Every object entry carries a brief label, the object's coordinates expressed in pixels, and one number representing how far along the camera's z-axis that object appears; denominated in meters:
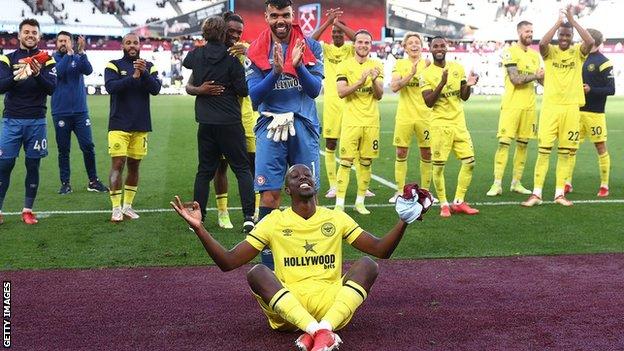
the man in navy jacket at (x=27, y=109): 9.32
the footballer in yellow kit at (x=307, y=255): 5.19
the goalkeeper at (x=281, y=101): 6.52
